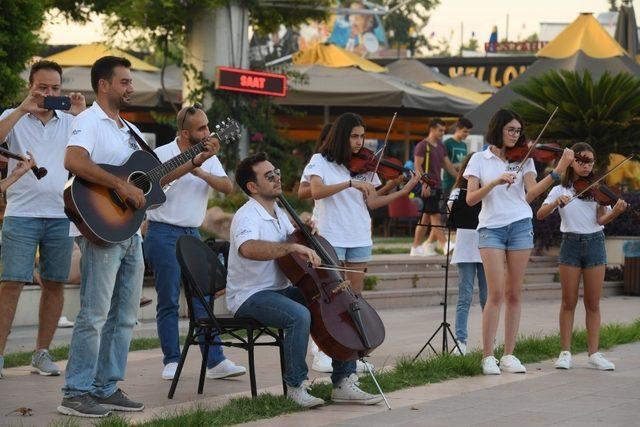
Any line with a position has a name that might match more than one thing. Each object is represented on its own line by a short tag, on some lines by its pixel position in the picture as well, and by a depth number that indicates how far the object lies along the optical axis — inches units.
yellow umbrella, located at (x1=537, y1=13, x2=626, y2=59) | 976.3
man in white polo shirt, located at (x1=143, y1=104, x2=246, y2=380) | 415.2
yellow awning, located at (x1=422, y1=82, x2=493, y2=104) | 1254.9
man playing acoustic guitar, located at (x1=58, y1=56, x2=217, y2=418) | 344.1
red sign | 920.5
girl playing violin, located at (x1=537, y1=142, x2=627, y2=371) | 470.2
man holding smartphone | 401.1
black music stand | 480.9
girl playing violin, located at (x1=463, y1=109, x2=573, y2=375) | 445.8
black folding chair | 374.6
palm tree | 854.1
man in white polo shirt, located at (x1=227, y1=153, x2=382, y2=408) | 361.4
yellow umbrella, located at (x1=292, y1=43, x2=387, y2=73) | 1211.3
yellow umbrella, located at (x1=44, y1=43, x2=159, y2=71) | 1118.2
